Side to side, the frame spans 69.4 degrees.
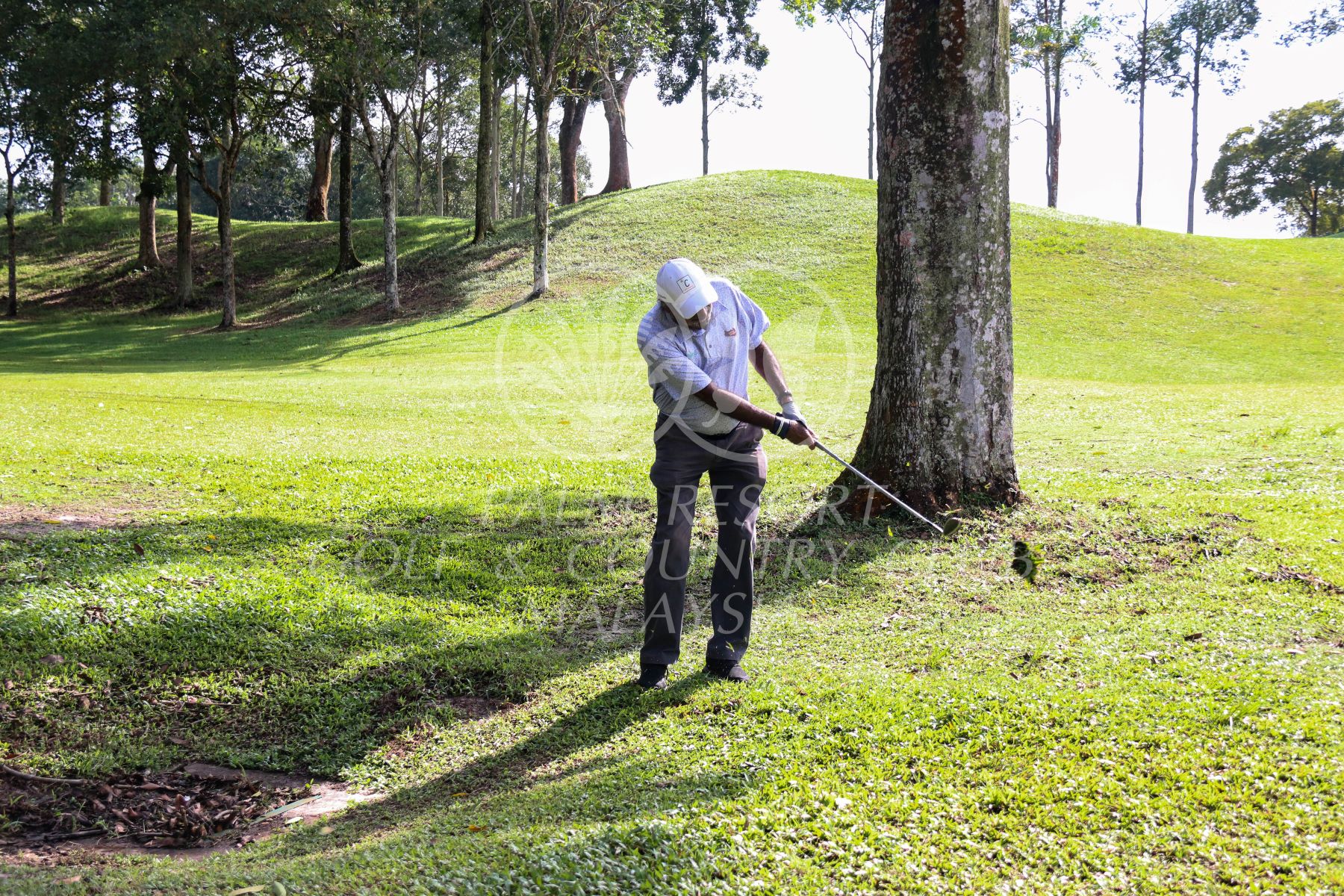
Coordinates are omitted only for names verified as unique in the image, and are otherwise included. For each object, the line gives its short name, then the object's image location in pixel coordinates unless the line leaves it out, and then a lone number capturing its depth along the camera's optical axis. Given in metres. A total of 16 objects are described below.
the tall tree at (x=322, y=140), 32.75
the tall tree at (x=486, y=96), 34.47
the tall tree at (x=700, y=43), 47.75
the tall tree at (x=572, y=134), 47.00
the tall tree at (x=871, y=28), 50.58
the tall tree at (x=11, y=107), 33.84
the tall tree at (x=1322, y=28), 47.41
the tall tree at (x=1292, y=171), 60.47
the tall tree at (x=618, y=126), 45.16
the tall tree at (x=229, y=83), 28.00
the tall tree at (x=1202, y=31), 50.84
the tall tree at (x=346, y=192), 35.69
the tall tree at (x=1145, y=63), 52.06
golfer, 5.36
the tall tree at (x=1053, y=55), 43.22
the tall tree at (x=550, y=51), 29.69
